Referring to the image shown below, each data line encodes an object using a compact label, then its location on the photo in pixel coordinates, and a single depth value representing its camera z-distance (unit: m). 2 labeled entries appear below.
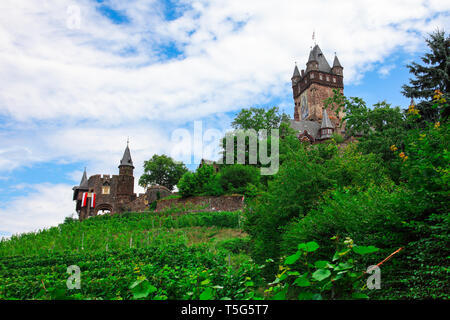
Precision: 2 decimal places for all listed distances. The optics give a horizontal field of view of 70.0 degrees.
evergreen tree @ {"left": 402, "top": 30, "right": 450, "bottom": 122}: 18.95
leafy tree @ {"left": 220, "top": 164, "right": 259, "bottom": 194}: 36.53
